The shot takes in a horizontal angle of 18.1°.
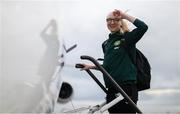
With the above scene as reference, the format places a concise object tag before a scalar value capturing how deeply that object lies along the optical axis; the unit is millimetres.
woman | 5906
